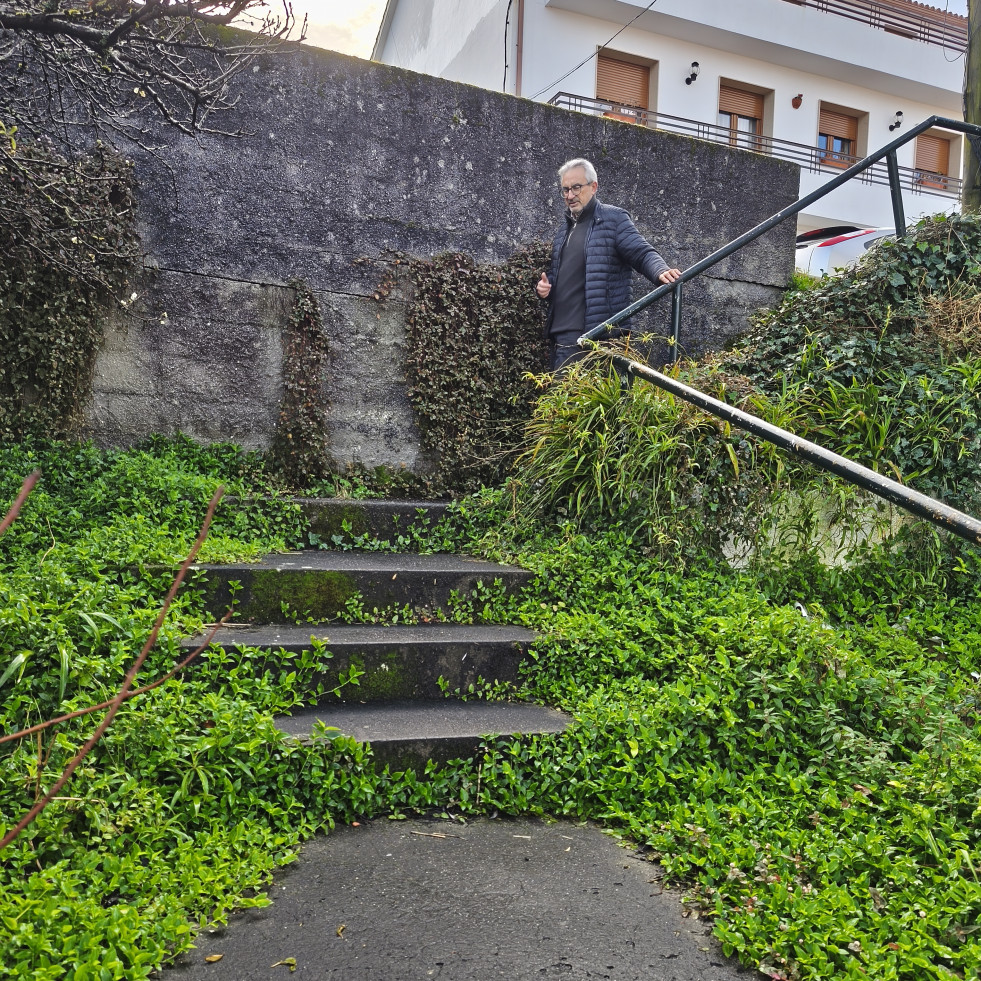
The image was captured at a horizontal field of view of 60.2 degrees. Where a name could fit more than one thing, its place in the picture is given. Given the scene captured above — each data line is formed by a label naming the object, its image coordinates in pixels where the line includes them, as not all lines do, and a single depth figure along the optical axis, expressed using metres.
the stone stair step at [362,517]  4.61
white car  8.64
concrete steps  2.89
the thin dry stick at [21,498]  0.67
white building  13.96
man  5.39
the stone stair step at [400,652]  3.17
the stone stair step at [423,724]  2.79
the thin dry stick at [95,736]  0.73
